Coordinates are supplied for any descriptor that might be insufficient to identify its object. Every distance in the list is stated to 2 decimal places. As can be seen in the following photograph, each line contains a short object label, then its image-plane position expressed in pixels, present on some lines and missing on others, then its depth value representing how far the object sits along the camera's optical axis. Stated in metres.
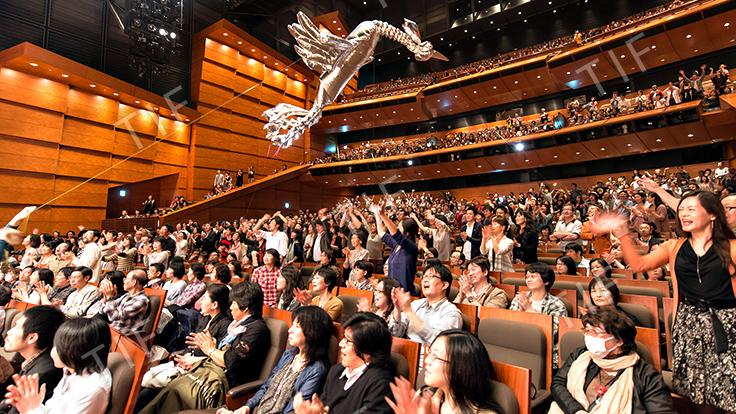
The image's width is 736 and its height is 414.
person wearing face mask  1.28
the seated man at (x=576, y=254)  3.86
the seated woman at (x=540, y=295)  2.35
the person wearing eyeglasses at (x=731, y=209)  1.63
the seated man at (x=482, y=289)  2.58
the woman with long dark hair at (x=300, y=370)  1.70
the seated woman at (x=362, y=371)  1.42
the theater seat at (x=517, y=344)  1.79
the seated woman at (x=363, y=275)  3.23
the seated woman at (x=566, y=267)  3.36
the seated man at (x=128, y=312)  2.54
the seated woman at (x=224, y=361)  1.89
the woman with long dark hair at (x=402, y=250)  2.87
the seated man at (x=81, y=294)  3.25
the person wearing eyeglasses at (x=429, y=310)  1.98
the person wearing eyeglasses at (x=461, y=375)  1.20
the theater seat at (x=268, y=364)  1.84
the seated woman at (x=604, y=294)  2.17
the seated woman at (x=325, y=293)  2.56
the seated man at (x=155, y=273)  3.84
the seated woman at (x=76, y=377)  1.46
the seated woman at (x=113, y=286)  3.11
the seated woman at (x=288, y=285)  3.12
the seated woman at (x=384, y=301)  2.26
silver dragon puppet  3.71
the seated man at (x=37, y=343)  1.76
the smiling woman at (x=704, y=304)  1.26
